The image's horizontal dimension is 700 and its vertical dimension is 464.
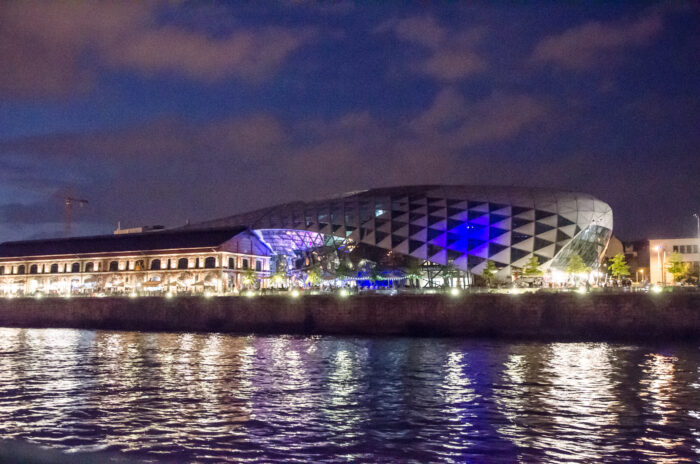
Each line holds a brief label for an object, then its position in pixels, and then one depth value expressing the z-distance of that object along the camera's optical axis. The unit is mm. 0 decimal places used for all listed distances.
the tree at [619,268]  96125
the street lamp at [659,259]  99650
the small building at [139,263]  108312
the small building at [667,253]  100925
